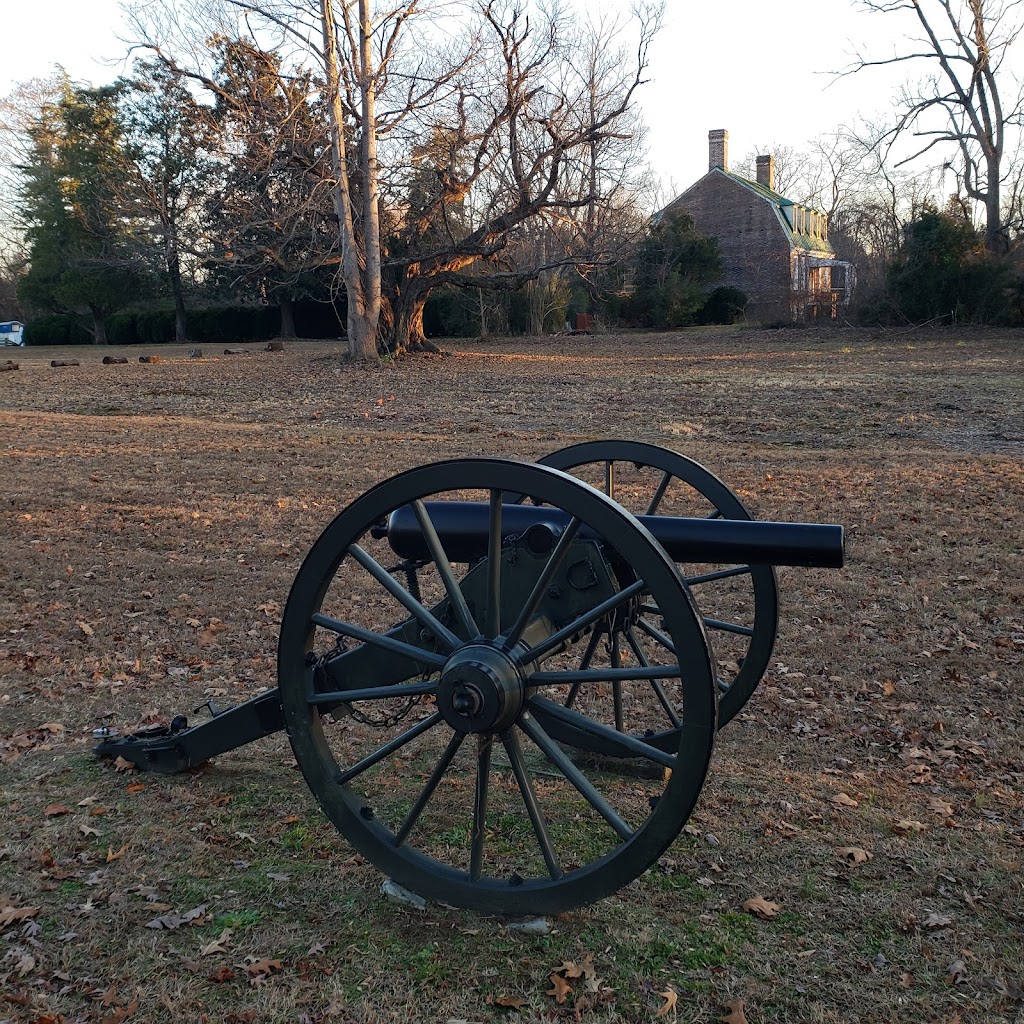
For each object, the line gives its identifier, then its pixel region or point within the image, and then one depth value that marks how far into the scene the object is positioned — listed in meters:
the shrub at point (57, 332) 47.12
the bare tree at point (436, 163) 24.50
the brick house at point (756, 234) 45.69
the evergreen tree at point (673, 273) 40.66
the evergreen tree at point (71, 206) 43.38
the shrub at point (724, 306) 41.94
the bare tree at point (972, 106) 36.44
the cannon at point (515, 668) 2.87
